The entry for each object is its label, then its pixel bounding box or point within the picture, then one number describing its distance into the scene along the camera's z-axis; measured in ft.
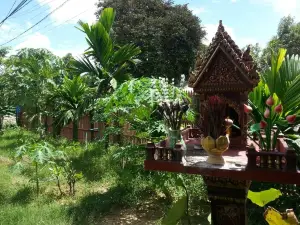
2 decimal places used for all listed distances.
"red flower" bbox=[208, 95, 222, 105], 7.93
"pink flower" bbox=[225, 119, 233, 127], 7.88
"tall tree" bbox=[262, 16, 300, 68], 60.90
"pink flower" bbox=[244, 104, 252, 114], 8.30
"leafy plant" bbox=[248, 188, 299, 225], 3.73
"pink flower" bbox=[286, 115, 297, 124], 7.50
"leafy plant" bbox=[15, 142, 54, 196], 17.21
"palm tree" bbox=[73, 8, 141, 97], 24.22
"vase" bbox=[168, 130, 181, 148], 8.30
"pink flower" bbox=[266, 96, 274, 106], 7.66
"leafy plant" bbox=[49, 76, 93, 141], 30.73
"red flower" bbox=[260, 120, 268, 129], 7.67
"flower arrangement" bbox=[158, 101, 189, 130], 8.57
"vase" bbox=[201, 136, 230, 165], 7.48
